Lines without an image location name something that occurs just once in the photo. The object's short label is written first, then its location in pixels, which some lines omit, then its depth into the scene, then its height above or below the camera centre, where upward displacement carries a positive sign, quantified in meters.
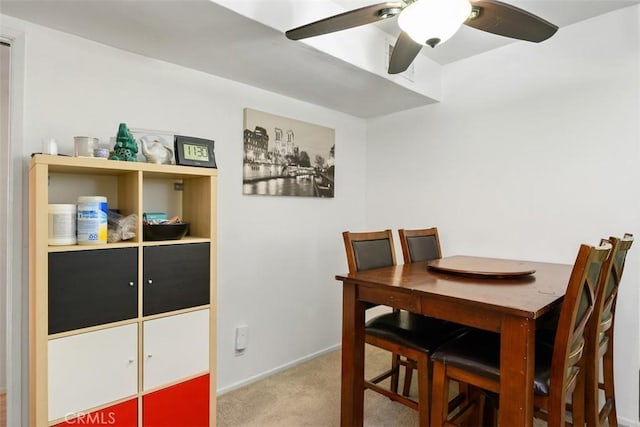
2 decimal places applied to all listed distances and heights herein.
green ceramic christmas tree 1.60 +0.27
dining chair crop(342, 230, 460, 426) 1.65 -0.62
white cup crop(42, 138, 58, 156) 1.48 +0.24
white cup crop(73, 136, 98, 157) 1.54 +0.25
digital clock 1.74 +0.28
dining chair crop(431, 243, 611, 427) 1.25 -0.60
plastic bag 1.59 -0.10
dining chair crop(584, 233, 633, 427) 1.54 -0.62
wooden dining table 1.27 -0.38
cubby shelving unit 1.38 -0.45
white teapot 1.70 +0.27
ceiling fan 1.25 +0.75
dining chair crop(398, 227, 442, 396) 2.29 -0.26
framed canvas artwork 2.49 +0.39
